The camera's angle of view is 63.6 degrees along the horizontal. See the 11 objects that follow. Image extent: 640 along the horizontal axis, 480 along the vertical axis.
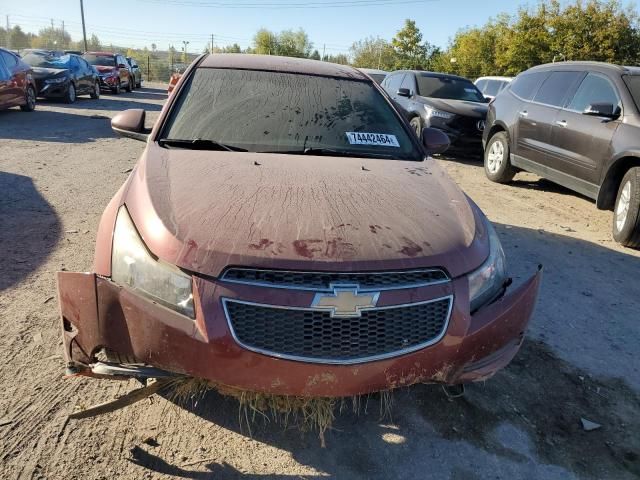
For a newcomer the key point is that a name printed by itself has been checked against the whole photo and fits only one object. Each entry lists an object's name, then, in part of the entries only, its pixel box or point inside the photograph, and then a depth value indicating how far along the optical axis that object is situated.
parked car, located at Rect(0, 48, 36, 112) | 11.42
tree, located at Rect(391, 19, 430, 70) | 44.22
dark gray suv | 5.55
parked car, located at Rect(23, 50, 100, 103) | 14.94
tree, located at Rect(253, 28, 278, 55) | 59.59
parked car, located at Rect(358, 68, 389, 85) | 16.80
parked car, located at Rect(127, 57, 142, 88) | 26.20
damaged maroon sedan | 1.93
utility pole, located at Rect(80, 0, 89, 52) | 42.53
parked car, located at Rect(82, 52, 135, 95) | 21.85
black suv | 9.67
